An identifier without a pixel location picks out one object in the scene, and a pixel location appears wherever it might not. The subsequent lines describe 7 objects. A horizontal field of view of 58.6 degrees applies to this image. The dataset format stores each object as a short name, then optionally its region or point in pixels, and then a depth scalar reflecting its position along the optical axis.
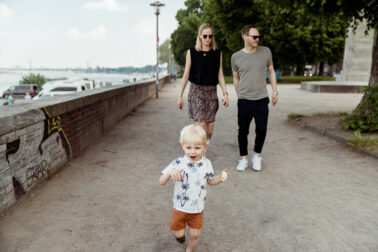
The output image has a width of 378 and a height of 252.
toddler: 2.43
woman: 4.60
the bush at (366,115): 6.79
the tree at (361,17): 6.90
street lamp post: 22.37
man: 4.61
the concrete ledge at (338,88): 21.19
